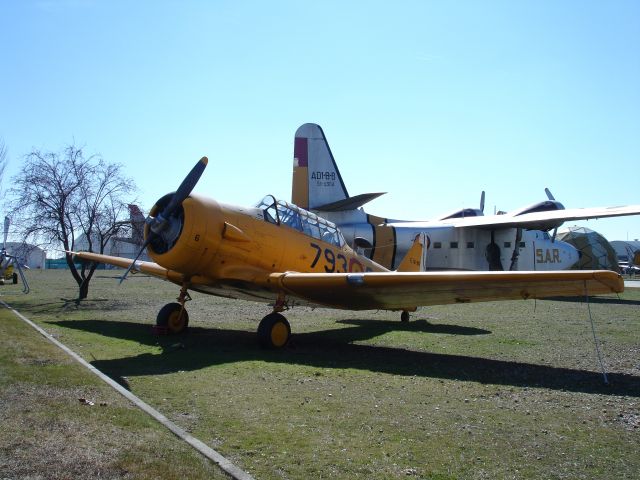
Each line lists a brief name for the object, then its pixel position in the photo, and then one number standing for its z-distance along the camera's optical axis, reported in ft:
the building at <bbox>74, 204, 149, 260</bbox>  69.13
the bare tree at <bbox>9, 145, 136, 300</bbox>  66.85
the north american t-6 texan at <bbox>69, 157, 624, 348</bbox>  29.86
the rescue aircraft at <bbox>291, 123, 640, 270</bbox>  84.07
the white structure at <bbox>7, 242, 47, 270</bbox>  69.95
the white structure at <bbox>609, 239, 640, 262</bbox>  371.15
